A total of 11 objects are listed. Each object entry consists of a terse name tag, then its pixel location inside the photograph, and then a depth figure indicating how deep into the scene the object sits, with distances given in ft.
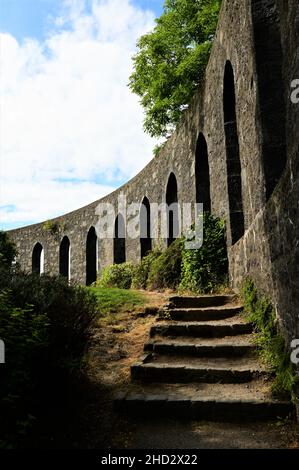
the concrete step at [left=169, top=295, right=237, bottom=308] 20.43
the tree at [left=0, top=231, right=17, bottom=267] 37.97
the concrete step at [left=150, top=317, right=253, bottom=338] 16.35
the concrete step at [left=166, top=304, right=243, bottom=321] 18.35
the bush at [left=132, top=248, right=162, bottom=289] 38.24
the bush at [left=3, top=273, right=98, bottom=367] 12.06
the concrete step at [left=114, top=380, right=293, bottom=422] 11.16
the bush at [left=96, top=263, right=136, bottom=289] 42.98
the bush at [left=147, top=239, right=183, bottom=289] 30.53
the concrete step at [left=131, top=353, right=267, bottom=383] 13.19
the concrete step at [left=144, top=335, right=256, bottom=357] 14.77
